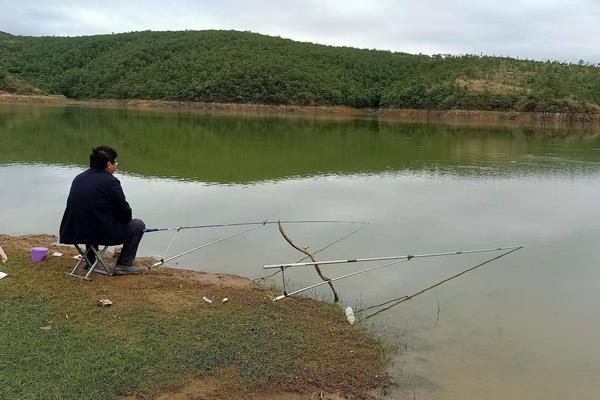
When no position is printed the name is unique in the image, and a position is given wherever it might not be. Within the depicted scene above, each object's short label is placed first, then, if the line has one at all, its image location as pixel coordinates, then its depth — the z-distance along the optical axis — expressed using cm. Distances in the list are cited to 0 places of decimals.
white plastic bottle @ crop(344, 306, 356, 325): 568
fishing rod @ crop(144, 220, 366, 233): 1000
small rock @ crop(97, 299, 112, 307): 525
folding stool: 596
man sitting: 577
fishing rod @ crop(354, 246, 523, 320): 631
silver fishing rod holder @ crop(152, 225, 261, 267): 690
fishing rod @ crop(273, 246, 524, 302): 608
